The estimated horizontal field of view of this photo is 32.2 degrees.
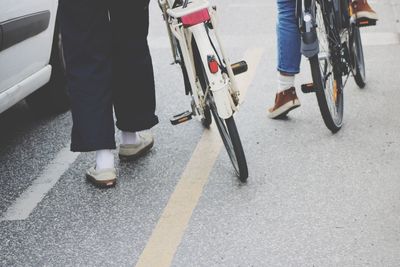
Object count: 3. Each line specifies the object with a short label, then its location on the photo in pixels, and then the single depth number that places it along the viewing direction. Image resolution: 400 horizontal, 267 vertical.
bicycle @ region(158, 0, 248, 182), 3.20
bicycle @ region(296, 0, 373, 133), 3.63
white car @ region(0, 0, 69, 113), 3.50
